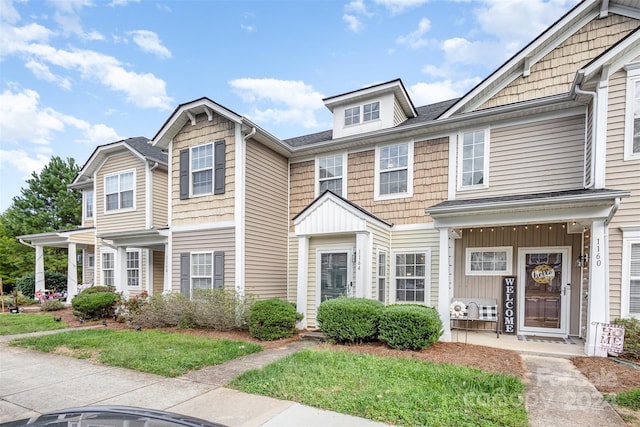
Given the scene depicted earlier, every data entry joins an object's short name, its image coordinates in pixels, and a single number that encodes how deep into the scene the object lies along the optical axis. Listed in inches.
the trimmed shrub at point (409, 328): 235.0
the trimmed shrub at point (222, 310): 316.8
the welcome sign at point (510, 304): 299.4
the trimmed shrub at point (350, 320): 253.0
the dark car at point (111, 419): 63.1
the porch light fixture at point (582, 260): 261.5
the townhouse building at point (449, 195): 239.3
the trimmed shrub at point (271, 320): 285.4
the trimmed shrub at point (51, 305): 494.9
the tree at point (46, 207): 913.6
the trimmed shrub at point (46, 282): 697.0
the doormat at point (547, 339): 268.9
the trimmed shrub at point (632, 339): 218.8
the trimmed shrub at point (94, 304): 391.9
